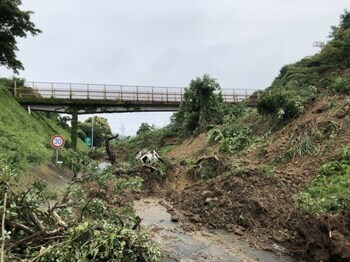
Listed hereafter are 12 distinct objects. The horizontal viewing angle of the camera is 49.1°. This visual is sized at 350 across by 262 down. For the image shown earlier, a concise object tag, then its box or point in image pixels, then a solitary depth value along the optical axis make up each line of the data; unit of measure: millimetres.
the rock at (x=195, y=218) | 9281
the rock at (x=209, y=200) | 9706
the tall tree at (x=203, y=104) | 23047
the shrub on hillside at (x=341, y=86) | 14438
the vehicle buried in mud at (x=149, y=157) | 13984
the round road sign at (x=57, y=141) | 14625
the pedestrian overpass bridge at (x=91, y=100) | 26094
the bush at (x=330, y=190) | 7504
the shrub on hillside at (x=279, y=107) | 15303
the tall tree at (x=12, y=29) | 19812
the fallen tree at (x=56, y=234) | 4422
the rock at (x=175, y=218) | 9445
